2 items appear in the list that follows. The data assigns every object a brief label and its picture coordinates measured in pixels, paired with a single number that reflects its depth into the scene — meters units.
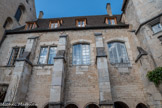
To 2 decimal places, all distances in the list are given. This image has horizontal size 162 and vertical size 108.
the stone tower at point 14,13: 9.99
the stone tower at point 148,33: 6.08
